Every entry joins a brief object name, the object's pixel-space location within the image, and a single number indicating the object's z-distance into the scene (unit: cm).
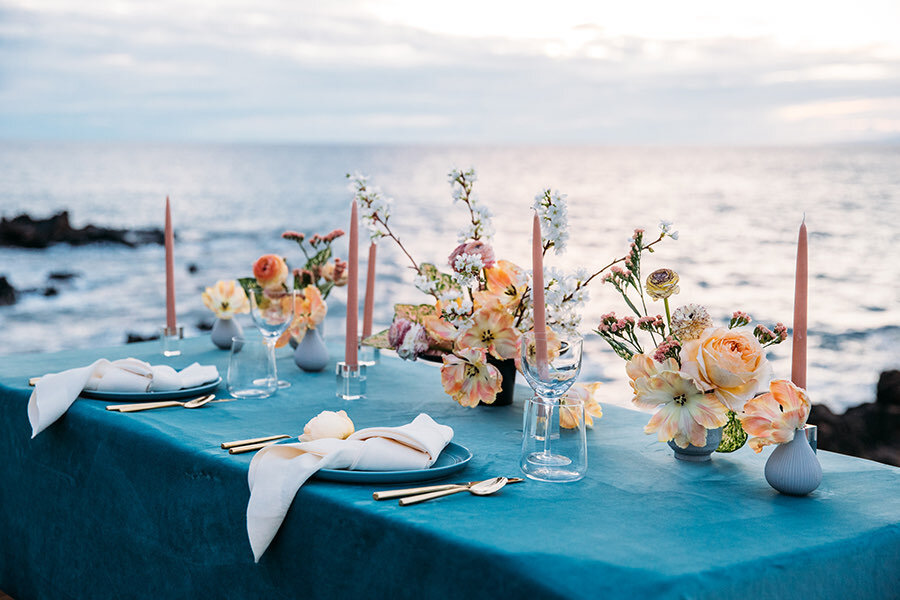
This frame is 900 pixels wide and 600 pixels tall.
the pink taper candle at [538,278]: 150
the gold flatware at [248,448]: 145
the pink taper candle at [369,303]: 224
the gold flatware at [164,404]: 173
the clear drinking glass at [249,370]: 187
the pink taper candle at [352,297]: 189
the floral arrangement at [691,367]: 135
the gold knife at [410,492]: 121
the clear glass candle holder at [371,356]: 225
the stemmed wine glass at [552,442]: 131
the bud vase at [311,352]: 221
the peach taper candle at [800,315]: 139
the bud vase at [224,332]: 245
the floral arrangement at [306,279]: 206
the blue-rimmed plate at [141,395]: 180
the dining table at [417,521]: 103
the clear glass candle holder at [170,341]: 238
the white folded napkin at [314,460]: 126
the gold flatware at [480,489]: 120
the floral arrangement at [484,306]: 165
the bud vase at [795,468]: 128
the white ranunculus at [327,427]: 143
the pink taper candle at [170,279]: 232
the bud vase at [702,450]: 144
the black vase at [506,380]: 183
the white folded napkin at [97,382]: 177
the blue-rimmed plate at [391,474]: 128
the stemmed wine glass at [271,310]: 199
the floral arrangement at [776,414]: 130
